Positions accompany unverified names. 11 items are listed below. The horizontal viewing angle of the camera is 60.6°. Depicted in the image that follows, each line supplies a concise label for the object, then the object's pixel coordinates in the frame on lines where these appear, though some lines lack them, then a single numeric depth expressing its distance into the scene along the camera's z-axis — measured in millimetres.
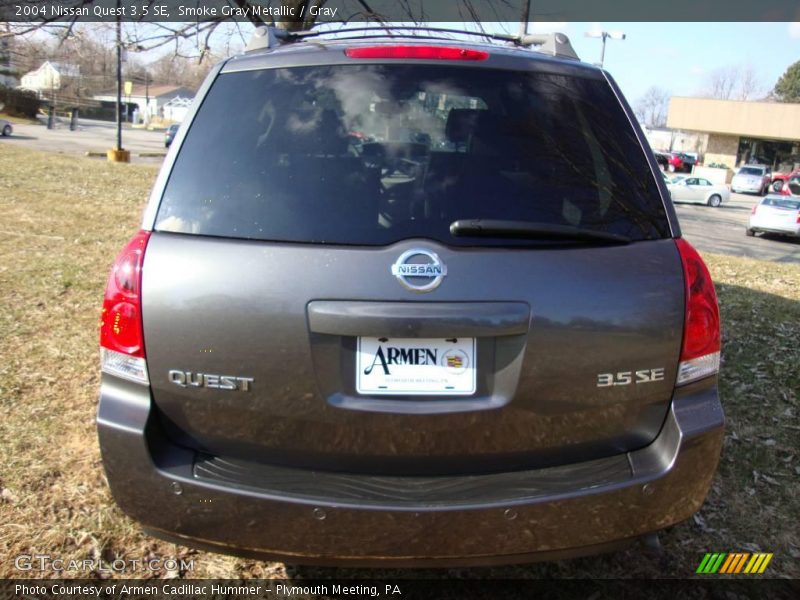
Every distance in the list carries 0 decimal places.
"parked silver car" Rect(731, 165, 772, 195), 47219
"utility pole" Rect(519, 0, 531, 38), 8086
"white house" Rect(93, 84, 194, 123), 100856
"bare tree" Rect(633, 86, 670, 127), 121744
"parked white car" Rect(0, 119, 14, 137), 40062
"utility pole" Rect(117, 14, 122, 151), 23541
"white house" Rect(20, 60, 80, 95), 76100
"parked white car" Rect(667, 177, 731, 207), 34719
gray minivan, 2027
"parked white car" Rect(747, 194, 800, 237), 22547
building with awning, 57125
